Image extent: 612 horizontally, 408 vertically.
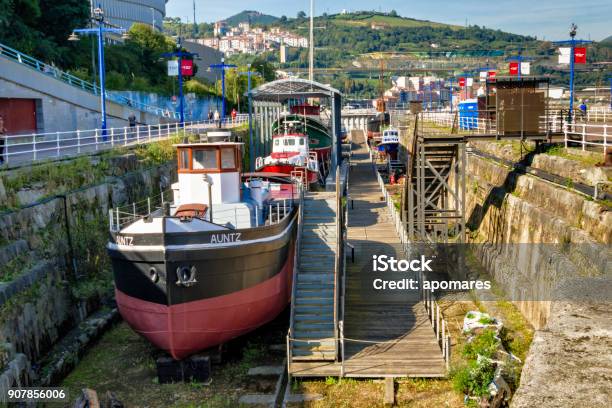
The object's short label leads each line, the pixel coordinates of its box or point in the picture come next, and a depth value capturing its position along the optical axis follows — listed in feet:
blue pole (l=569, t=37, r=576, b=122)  118.62
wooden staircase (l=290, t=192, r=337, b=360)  46.70
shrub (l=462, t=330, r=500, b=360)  40.96
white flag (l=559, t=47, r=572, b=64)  123.42
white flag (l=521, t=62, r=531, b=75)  173.56
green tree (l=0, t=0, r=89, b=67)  130.11
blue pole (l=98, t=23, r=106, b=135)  90.35
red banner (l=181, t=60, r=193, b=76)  140.57
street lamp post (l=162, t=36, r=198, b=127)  127.54
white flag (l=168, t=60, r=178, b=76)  137.18
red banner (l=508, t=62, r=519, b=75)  163.43
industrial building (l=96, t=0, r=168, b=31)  297.33
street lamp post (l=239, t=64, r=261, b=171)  109.12
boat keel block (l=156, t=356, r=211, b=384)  46.65
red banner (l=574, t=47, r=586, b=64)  125.18
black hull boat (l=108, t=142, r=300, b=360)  44.80
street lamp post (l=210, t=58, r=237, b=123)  176.73
